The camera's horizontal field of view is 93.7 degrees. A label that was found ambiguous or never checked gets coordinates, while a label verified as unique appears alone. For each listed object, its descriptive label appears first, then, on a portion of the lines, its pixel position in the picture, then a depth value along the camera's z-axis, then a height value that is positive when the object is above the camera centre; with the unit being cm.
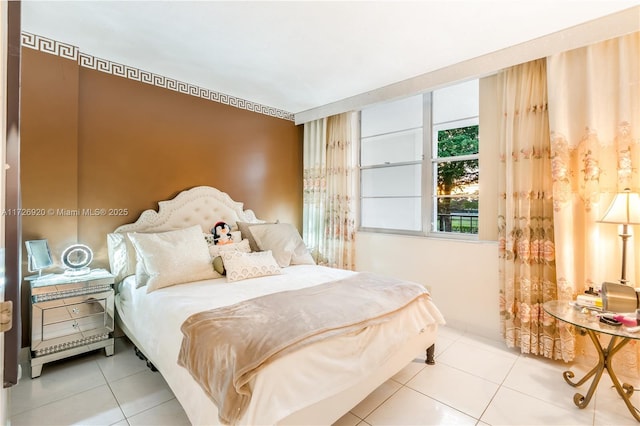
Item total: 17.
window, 314 +58
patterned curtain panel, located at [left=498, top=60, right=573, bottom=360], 246 -6
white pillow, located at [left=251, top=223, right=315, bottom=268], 307 -32
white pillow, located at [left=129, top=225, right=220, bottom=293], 230 -37
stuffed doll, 306 -22
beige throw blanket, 126 -59
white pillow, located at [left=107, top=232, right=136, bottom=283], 257 -37
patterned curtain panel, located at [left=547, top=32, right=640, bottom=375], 211 +46
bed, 132 -63
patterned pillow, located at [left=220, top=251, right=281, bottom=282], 253 -46
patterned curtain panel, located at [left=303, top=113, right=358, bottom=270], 388 +32
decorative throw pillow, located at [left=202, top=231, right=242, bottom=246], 308 -26
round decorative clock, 241 -38
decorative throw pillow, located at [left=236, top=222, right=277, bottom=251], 320 -21
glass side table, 169 -78
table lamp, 192 +1
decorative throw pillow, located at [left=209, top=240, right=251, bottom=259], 284 -35
